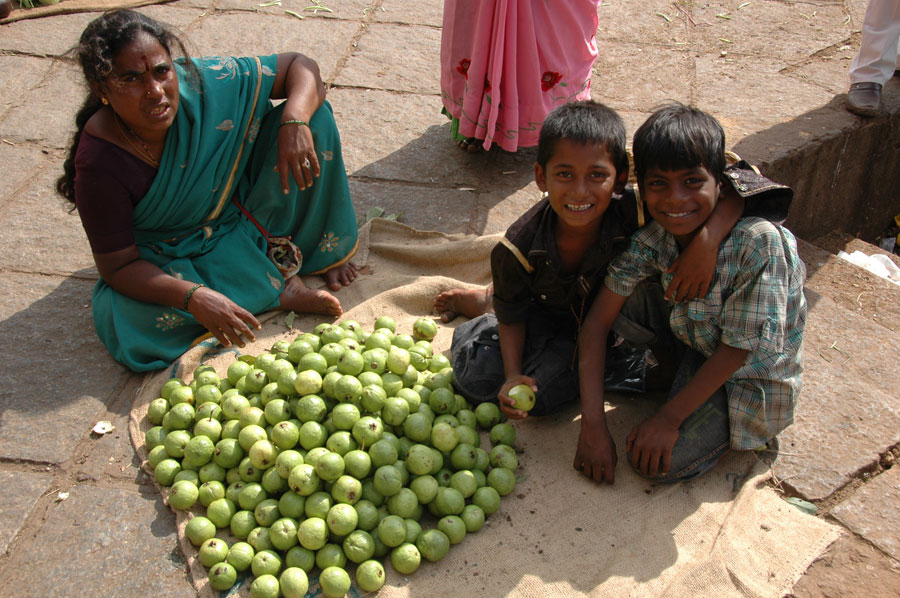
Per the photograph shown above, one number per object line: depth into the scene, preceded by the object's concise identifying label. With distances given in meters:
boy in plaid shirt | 2.44
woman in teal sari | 3.05
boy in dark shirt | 2.53
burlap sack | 2.41
